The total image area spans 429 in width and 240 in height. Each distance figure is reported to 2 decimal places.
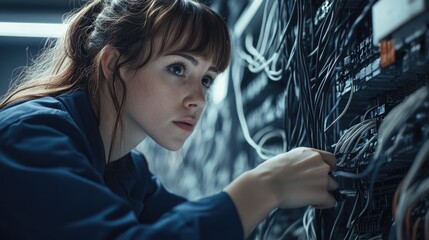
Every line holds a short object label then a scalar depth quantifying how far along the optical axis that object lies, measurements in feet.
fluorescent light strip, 11.19
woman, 2.57
